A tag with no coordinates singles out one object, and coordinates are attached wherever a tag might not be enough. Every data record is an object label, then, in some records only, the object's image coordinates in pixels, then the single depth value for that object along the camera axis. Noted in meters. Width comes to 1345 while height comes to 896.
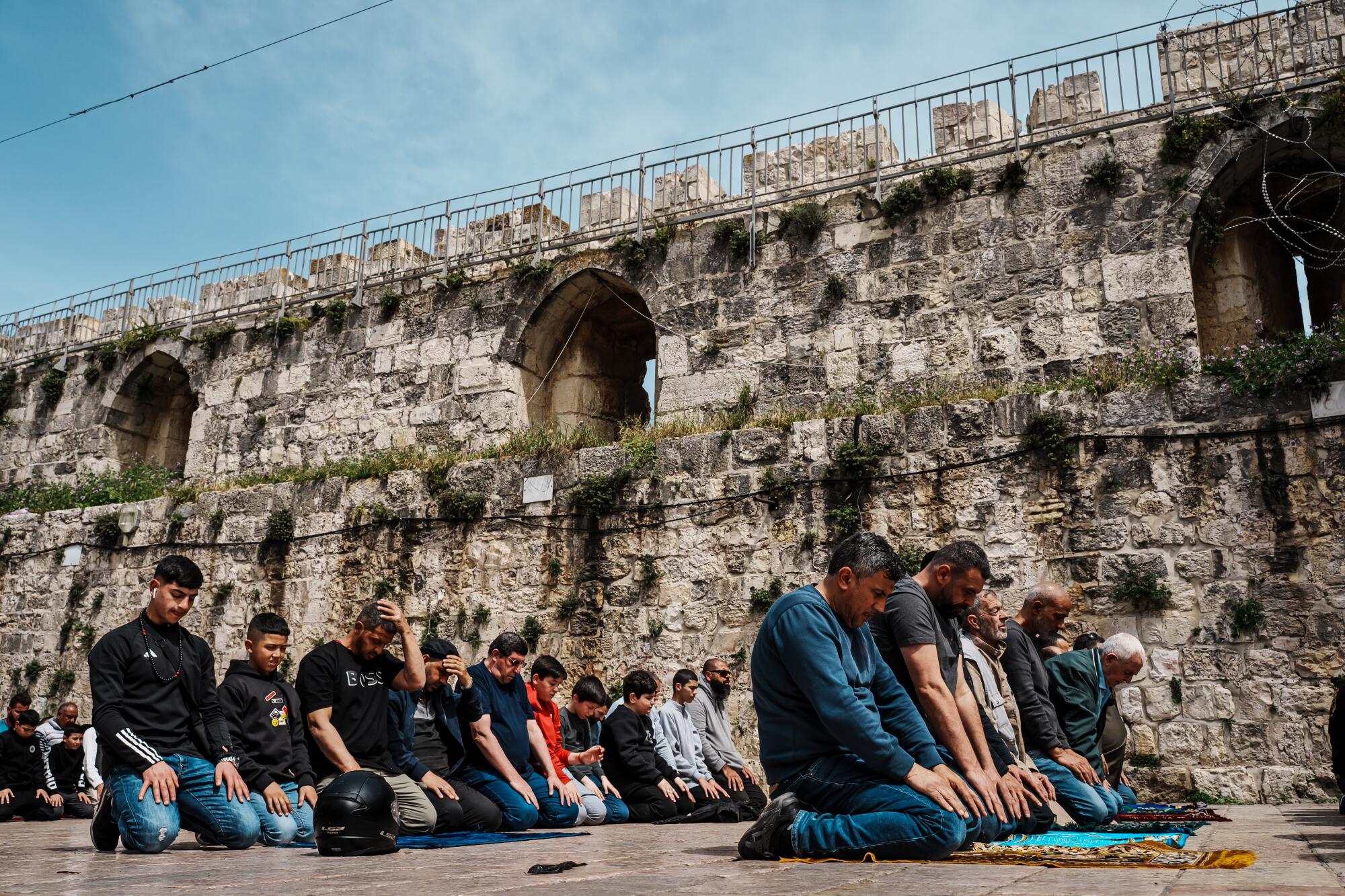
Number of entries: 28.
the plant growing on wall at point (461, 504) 12.87
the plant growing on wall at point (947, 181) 12.59
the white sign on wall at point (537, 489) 12.57
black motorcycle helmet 5.36
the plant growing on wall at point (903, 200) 12.77
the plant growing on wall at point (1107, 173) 11.86
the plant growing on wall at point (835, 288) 12.89
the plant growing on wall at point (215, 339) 17.34
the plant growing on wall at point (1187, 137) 11.62
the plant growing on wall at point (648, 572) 11.76
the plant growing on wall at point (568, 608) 12.09
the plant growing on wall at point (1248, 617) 9.41
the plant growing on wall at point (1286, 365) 9.55
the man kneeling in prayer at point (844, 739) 4.45
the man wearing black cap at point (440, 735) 6.87
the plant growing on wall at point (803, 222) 13.20
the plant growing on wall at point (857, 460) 10.98
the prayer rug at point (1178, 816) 6.67
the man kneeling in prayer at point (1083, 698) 6.85
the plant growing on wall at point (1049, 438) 10.27
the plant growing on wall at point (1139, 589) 9.71
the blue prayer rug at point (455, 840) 6.09
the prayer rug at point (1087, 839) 4.99
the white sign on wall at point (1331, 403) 9.45
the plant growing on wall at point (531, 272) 14.96
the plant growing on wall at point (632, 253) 14.32
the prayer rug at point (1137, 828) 5.83
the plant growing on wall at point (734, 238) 13.62
